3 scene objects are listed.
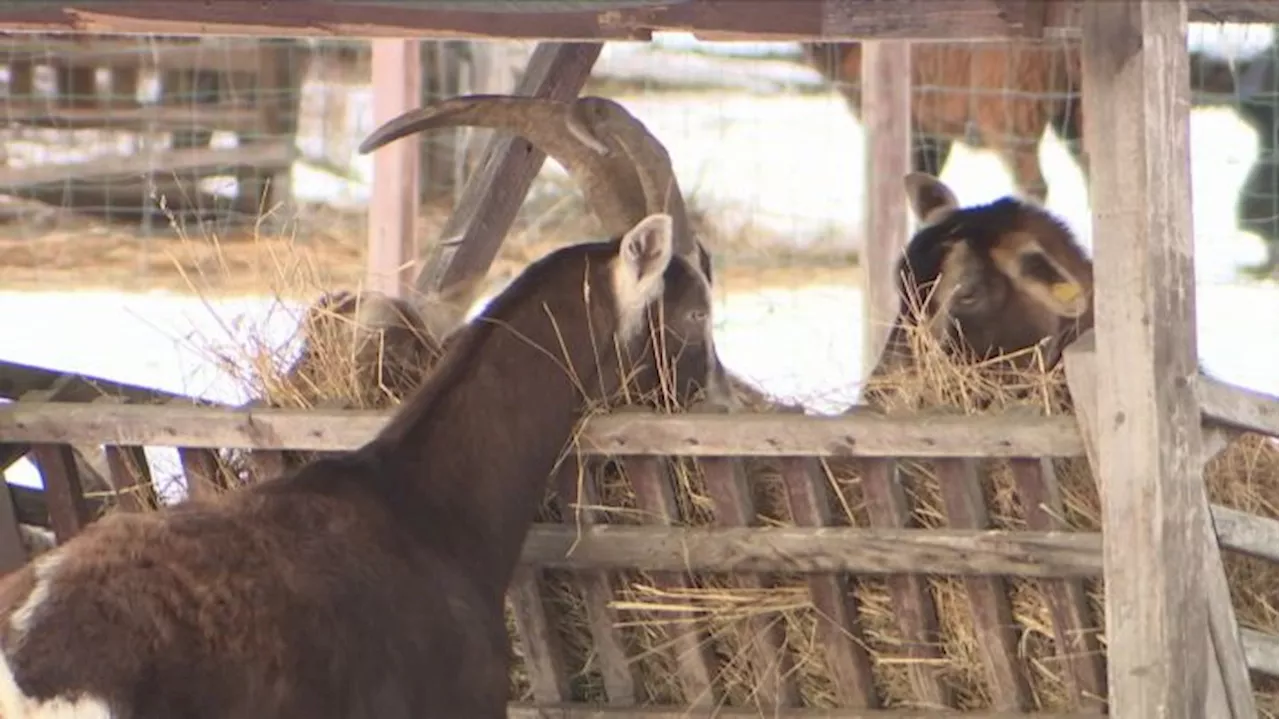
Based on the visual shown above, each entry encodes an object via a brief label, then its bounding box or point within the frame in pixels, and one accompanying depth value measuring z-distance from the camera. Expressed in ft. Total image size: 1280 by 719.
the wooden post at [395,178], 75.36
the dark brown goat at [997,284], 51.83
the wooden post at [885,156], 75.72
